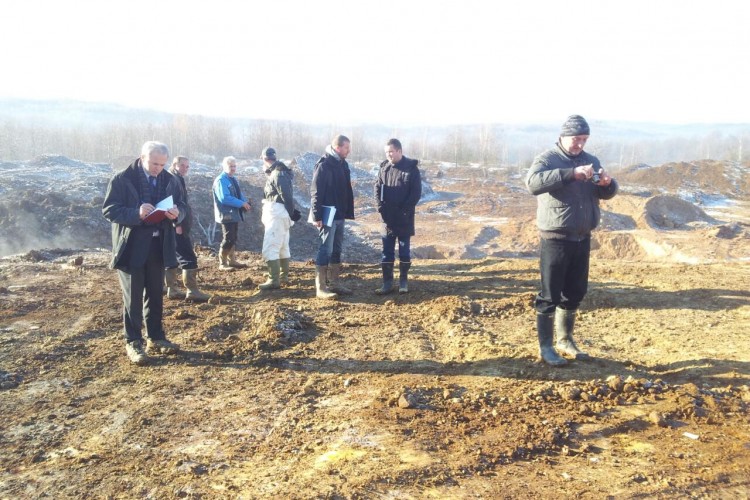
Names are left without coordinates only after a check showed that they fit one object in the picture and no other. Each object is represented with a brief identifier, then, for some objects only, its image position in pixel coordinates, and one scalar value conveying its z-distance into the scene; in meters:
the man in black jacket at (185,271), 6.82
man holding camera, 4.05
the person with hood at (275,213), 7.08
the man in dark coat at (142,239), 4.39
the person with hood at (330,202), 6.57
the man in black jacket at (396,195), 6.59
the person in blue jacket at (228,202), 8.29
